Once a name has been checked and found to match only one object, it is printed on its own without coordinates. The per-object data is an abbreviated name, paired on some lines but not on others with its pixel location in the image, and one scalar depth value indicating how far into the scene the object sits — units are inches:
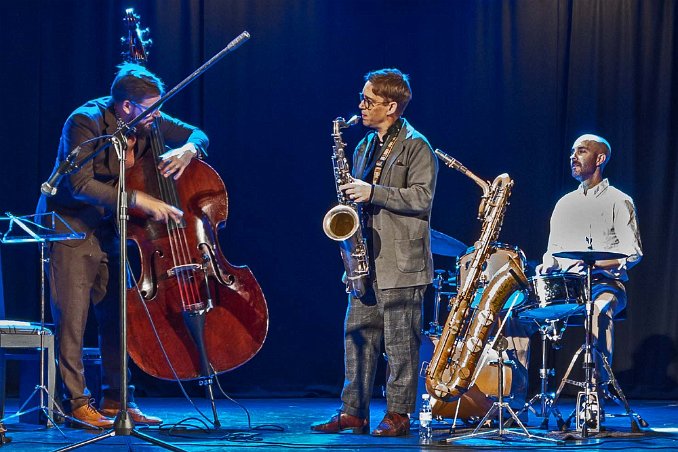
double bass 315.7
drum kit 344.8
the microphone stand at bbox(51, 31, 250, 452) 245.7
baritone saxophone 332.8
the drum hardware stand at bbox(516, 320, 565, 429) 368.7
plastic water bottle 331.2
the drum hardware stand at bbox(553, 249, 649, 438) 338.5
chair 338.0
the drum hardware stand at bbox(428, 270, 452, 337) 397.5
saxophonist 330.4
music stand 310.3
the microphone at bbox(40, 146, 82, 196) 274.2
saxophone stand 320.0
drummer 407.1
